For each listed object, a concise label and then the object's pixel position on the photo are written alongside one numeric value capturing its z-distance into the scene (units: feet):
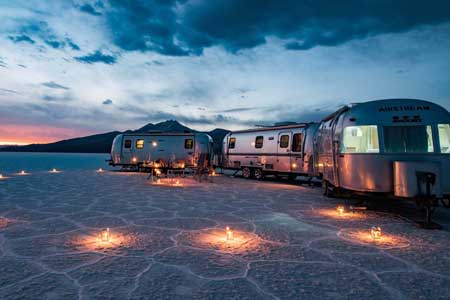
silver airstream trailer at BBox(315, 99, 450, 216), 19.69
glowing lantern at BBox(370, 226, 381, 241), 16.74
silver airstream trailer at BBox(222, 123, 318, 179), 43.98
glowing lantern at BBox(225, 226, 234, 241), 16.24
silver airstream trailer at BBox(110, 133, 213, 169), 64.44
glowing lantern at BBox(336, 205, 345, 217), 23.53
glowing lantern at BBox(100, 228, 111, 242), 15.75
